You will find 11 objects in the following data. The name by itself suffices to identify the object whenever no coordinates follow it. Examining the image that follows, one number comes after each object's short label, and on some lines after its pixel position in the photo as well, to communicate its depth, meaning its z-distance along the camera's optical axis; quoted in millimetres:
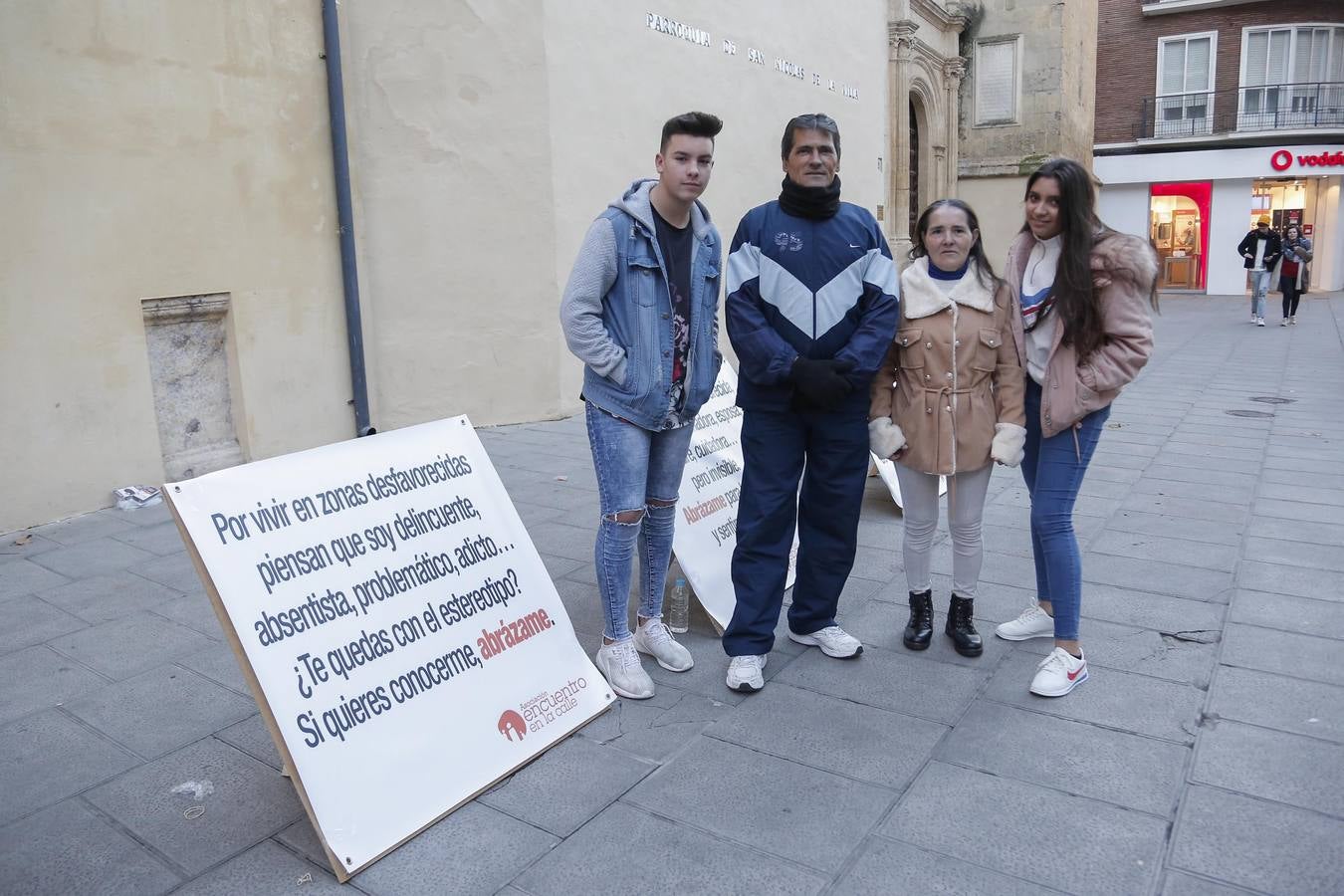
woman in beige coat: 3869
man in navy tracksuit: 3699
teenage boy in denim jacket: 3613
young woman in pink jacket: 3613
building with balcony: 29625
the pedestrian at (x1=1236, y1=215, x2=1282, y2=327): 19094
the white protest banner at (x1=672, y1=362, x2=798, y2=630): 4539
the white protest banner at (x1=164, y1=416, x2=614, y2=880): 2820
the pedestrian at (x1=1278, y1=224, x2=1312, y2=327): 18750
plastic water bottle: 4555
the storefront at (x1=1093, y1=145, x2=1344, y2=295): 29562
